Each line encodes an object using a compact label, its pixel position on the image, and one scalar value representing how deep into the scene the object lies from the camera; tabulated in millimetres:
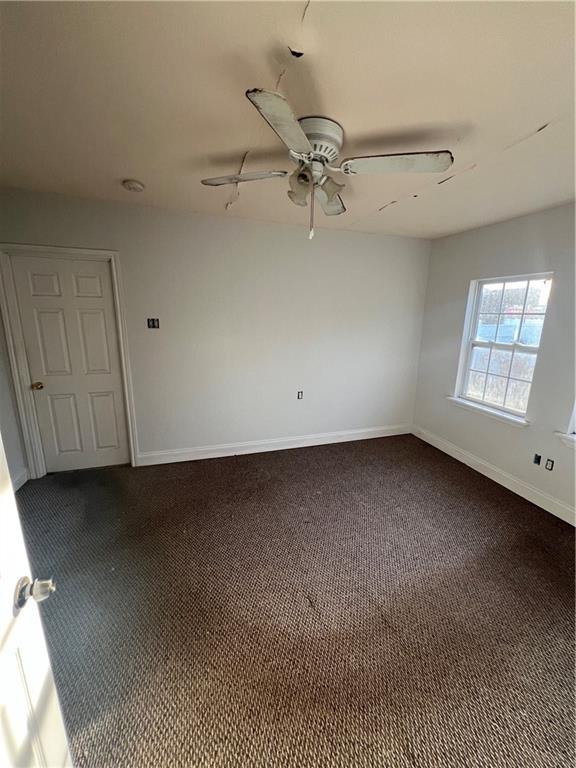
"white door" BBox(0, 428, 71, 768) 629
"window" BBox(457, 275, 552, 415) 2743
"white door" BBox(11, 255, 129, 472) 2660
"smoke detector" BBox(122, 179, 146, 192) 2205
